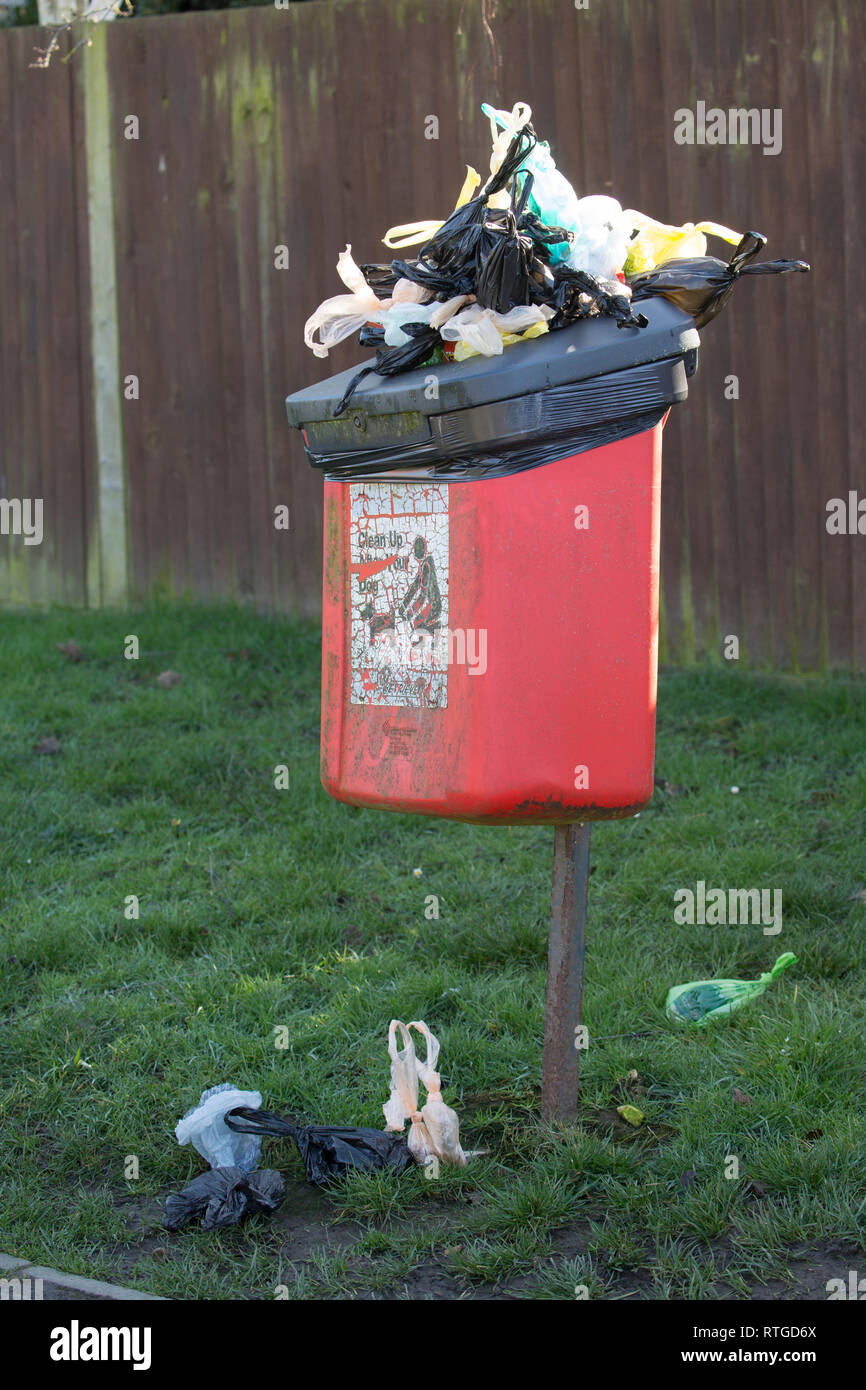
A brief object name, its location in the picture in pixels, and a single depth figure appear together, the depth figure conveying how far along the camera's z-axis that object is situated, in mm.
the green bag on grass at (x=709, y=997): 3576
